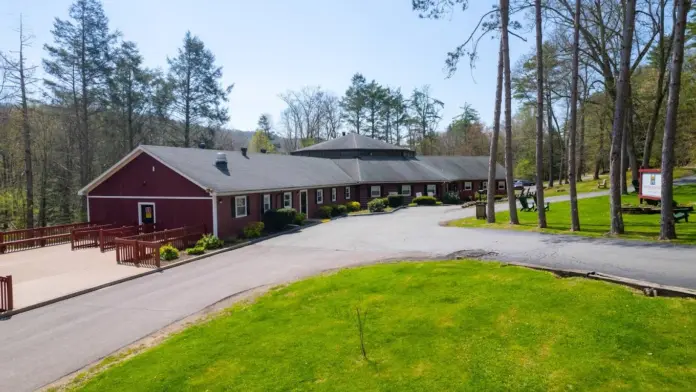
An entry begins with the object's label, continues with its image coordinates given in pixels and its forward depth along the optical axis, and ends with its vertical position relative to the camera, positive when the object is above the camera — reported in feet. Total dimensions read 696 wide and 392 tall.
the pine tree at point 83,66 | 105.19 +34.64
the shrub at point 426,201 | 123.24 -4.33
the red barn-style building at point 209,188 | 67.72 +0.95
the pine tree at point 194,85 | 140.97 +38.29
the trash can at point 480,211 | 78.09 -4.98
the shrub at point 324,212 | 99.30 -5.45
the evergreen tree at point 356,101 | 214.48 +46.40
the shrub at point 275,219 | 77.00 -5.32
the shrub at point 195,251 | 57.11 -8.05
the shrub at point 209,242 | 59.55 -7.35
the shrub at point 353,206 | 112.38 -4.77
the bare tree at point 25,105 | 83.66 +19.81
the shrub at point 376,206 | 108.58 -4.76
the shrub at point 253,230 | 70.03 -6.54
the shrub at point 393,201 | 118.83 -3.84
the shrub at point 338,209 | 103.26 -5.26
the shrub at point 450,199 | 129.39 -4.10
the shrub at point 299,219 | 82.69 -5.82
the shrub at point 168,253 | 53.36 -7.72
